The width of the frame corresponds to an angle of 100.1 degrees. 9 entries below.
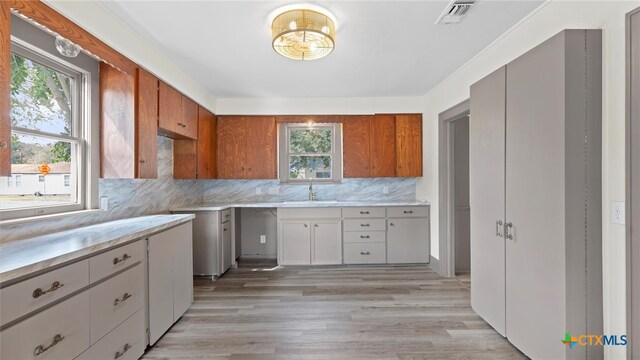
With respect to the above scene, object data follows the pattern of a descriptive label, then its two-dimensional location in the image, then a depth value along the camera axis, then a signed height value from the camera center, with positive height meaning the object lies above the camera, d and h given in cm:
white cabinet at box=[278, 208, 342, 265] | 388 -82
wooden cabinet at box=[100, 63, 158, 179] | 232 +49
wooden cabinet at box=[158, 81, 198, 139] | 278 +76
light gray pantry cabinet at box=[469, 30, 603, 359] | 156 -11
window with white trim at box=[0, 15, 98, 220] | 175 +40
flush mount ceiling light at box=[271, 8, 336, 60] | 189 +107
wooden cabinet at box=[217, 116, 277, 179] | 416 +45
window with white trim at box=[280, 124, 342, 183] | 438 +44
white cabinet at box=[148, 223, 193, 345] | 204 -83
